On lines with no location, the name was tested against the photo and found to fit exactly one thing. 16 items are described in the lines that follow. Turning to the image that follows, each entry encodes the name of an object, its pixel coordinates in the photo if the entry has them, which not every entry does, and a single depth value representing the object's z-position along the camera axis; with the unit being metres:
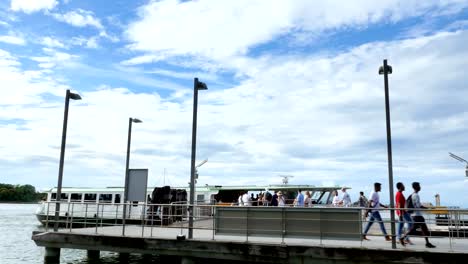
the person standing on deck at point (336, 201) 20.82
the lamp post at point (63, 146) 16.78
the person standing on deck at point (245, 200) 25.38
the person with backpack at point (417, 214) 12.39
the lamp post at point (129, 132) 24.14
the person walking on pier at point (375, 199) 14.68
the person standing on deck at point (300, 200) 21.91
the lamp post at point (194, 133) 14.55
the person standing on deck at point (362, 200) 18.38
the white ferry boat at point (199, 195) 32.62
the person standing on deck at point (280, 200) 22.61
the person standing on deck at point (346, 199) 20.25
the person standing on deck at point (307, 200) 22.17
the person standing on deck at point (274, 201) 22.79
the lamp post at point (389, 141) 12.45
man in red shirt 12.80
